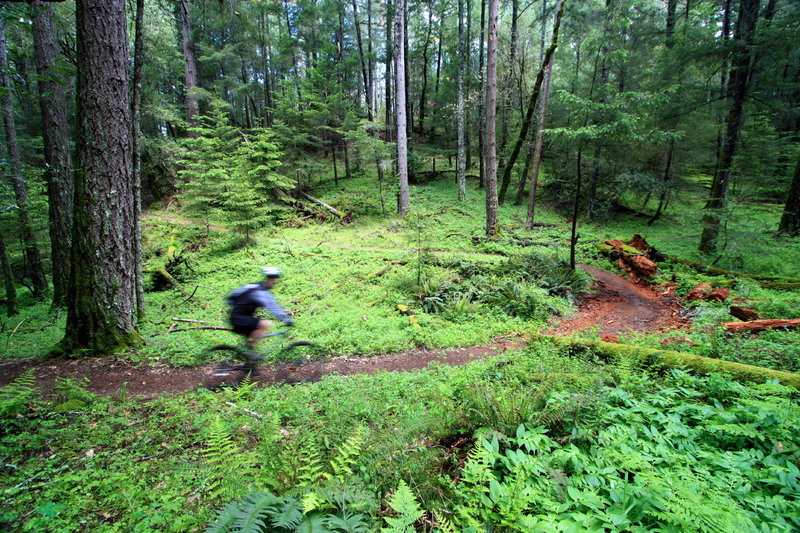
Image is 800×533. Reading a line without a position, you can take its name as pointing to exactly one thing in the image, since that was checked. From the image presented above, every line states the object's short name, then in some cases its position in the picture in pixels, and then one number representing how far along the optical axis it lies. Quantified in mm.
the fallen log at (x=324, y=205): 20141
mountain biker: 5723
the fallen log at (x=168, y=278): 11545
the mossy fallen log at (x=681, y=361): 3605
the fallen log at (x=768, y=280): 8969
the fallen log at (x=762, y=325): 5617
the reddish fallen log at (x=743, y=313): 6469
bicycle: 5801
